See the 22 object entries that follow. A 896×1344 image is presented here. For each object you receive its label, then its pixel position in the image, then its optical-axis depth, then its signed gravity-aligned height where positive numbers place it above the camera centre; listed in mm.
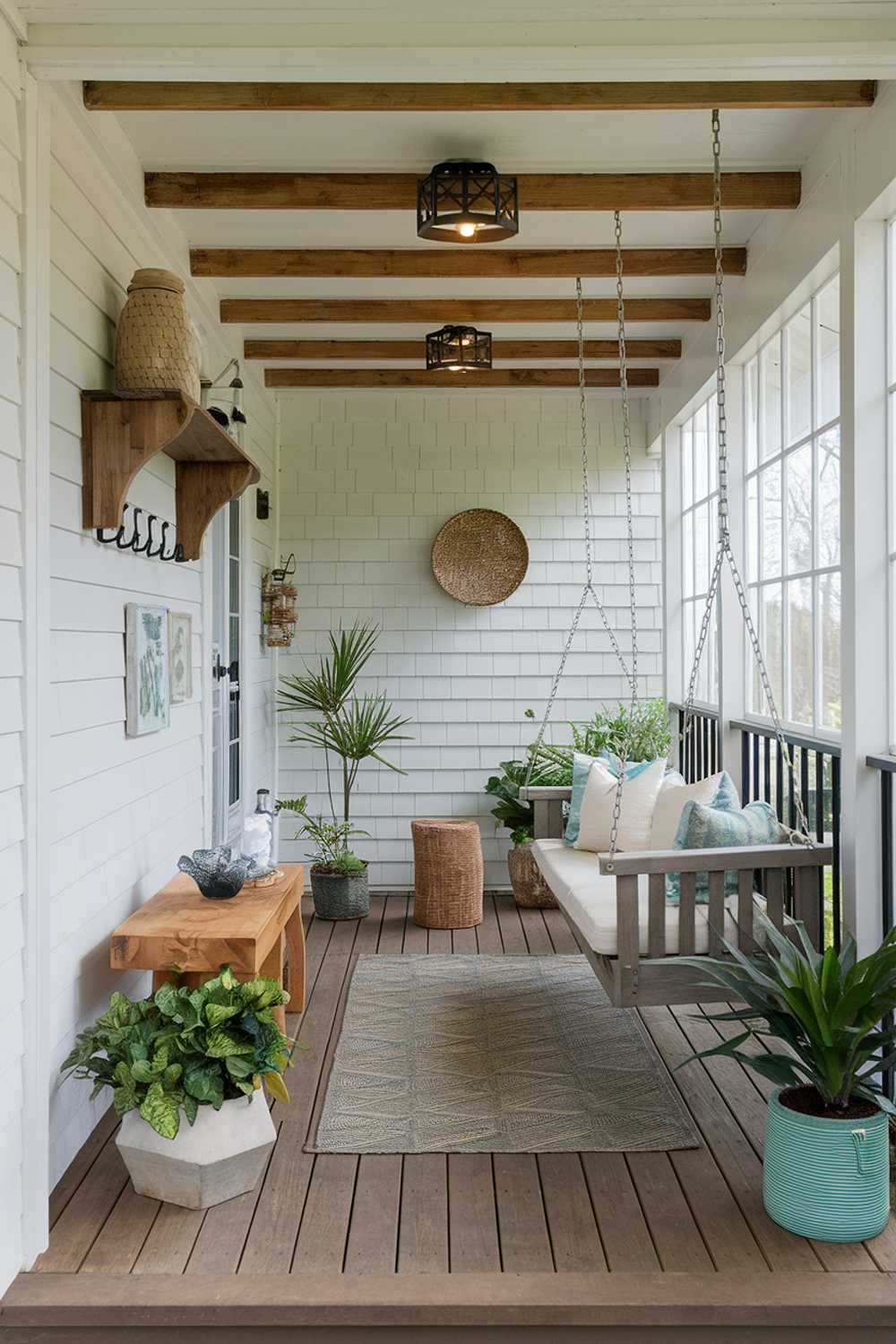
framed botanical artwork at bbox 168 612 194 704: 4078 +39
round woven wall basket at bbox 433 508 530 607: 6695 +651
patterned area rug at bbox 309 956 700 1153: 3227 -1371
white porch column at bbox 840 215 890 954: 3246 +315
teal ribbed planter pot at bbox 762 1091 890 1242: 2584 -1223
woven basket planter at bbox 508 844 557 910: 6184 -1232
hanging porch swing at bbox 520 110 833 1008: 3211 -748
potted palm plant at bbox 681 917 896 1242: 2598 -1078
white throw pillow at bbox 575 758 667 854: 4676 -636
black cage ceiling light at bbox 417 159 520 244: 3520 +1500
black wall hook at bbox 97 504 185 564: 3350 +408
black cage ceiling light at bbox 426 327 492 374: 5121 +1481
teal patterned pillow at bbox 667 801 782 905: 3545 -534
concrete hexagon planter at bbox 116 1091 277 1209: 2775 -1244
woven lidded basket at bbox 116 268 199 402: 3195 +967
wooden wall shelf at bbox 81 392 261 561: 3139 +662
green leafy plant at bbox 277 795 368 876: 5891 -1010
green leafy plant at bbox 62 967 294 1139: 2748 -985
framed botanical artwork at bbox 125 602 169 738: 3537 -6
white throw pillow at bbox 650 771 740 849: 4160 -548
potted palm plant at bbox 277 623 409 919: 5906 -400
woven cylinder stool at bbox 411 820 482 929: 5742 -1108
